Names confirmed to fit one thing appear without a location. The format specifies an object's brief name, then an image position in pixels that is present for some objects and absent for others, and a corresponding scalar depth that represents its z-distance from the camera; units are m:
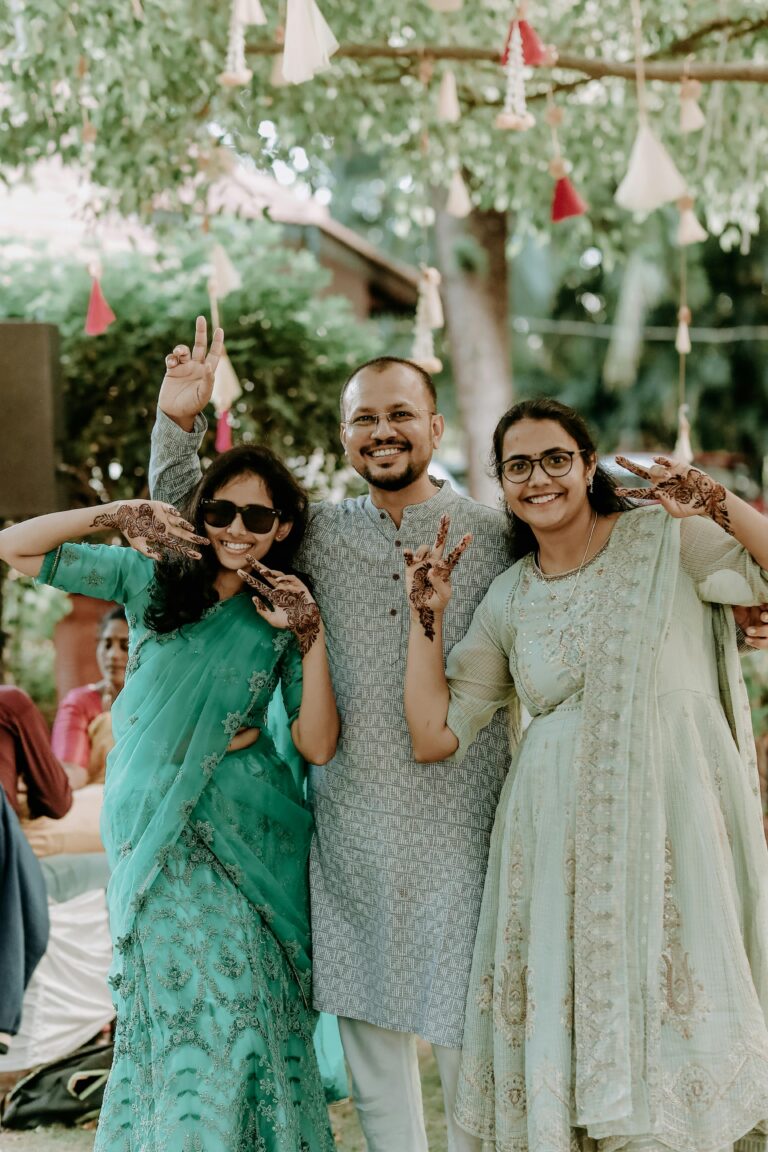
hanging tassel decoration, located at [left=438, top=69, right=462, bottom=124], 5.12
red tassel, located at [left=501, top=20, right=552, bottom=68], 4.59
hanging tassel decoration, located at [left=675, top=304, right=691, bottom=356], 5.81
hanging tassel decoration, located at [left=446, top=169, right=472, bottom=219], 5.70
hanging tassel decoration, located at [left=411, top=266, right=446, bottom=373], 5.57
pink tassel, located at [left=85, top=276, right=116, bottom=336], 5.03
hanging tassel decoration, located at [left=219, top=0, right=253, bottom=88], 4.09
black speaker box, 4.46
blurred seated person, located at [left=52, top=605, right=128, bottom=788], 4.93
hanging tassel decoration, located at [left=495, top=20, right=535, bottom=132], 4.56
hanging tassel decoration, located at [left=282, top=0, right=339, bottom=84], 3.77
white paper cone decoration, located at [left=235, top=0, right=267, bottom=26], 3.97
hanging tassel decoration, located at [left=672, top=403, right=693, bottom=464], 5.93
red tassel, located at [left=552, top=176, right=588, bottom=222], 5.17
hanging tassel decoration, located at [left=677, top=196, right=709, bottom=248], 5.42
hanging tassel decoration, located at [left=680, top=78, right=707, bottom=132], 5.14
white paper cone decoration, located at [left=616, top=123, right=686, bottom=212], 4.61
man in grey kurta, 2.84
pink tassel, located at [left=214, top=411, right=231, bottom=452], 5.18
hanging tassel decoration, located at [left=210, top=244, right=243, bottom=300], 5.15
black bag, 3.96
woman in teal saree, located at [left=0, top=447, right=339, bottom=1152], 2.70
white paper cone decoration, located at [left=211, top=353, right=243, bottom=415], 5.09
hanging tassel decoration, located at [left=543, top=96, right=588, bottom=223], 5.18
